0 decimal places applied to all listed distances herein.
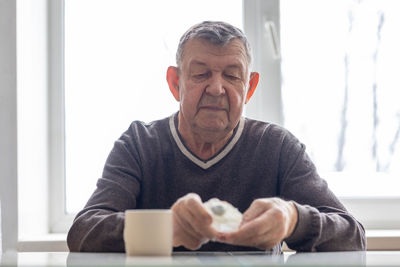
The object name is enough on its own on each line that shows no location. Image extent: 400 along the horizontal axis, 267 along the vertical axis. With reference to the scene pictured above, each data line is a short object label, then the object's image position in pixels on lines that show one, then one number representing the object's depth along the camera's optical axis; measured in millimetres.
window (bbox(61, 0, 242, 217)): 2314
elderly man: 1487
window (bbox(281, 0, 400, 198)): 2303
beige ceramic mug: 1016
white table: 928
